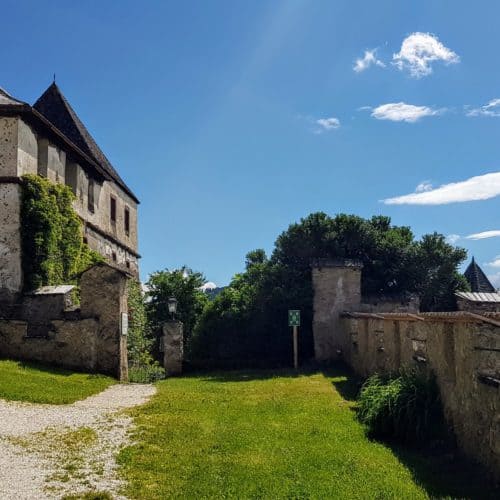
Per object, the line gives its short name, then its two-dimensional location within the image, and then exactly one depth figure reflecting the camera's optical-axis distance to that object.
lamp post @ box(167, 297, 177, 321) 17.95
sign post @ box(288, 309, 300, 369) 17.53
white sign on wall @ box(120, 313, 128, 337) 15.10
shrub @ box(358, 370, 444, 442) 7.26
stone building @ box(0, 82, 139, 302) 16.22
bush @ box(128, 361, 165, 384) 16.14
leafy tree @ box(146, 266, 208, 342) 28.61
